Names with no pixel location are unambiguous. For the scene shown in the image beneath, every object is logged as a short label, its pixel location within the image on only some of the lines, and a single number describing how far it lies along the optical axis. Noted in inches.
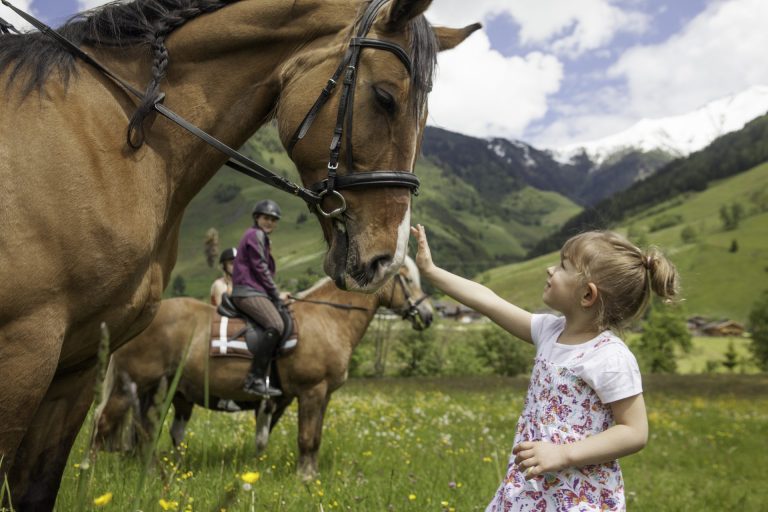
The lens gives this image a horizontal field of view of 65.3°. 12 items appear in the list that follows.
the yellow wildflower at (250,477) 72.9
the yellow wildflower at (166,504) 88.7
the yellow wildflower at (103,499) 59.1
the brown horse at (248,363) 300.5
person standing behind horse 436.5
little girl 105.4
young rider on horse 311.7
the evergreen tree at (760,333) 3083.2
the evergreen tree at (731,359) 3422.7
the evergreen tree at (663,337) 3056.1
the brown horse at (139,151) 92.5
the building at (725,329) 5319.9
